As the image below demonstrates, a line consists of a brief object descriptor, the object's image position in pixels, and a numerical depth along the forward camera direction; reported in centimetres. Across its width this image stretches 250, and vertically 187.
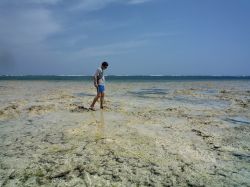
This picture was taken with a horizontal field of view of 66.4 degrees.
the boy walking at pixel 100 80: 669
